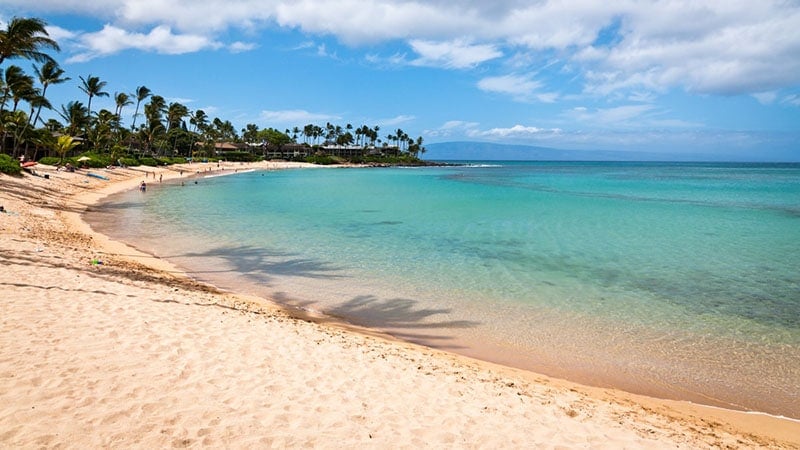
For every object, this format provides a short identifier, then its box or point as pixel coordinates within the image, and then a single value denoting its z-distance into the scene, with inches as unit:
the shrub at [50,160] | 1867.6
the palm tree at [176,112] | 3621.1
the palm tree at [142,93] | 3041.3
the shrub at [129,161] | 2559.1
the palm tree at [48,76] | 1809.8
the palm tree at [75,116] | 2386.8
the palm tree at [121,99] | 2950.3
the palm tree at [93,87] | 2470.2
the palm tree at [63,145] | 1884.8
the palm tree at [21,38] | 626.2
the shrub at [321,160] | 5378.9
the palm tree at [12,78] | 1491.1
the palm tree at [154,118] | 3122.5
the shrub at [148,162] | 2917.3
